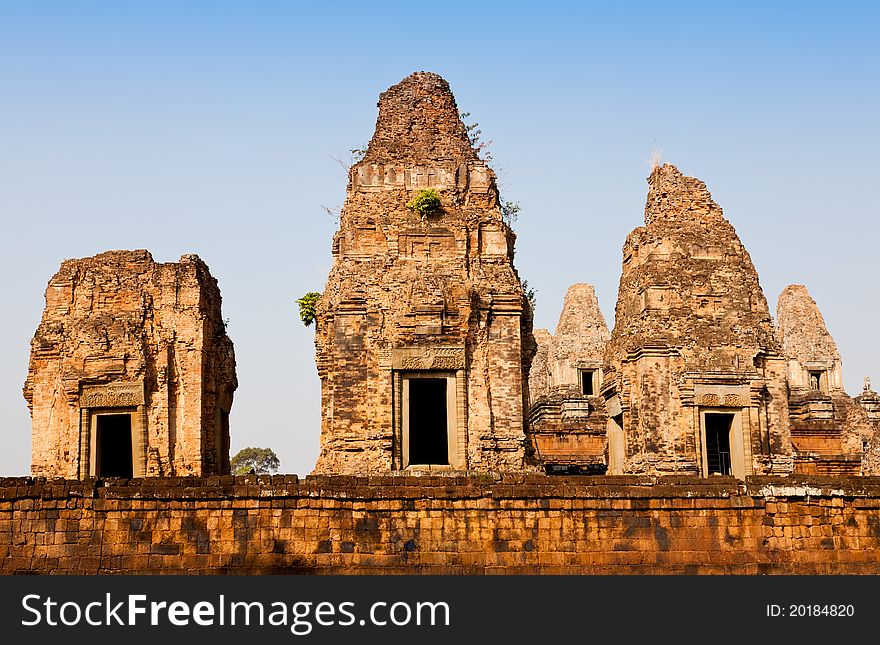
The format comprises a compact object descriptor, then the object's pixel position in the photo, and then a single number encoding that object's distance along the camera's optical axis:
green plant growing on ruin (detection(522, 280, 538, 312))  23.12
